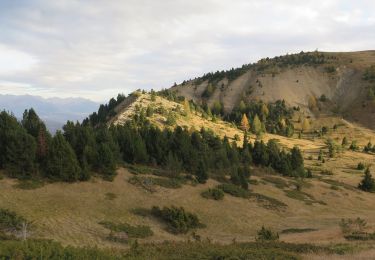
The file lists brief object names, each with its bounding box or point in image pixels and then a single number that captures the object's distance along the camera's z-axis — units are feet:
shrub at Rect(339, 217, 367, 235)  108.37
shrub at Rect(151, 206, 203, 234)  123.65
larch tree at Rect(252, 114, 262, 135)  492.13
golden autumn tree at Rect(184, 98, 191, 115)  471.54
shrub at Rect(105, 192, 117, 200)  137.57
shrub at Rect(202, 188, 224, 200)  158.81
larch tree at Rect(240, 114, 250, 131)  510.13
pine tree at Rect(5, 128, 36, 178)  138.72
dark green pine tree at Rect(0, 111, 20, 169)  142.20
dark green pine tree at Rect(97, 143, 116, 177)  155.84
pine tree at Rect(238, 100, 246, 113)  615.57
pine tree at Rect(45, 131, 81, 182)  140.97
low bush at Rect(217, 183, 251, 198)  169.04
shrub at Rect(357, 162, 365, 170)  326.65
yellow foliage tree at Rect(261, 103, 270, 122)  577.76
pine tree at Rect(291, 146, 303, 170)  262.88
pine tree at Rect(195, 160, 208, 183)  175.63
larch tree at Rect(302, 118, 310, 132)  570.05
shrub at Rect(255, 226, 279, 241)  104.75
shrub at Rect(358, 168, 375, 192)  234.79
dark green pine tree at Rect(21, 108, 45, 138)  170.87
